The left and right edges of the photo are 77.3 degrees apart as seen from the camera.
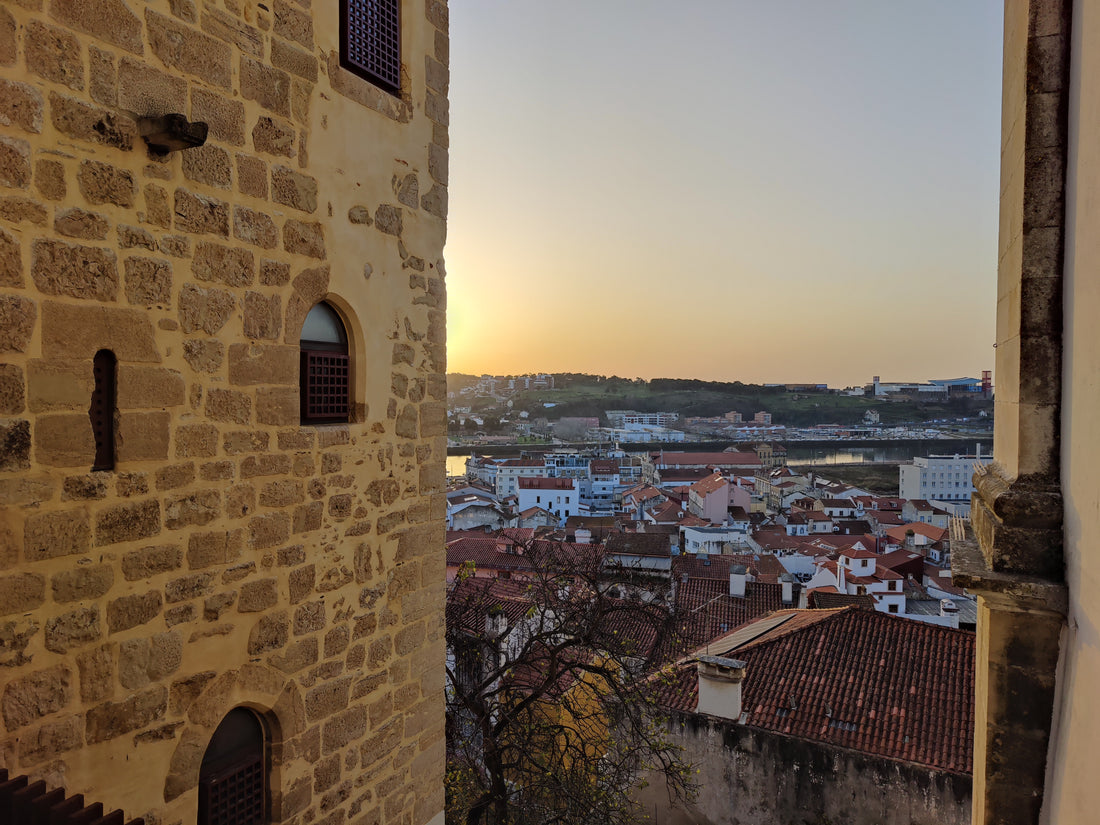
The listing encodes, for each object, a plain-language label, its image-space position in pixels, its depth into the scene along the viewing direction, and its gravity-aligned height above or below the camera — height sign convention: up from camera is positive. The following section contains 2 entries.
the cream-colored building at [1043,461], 2.70 -0.27
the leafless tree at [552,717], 8.12 -4.14
